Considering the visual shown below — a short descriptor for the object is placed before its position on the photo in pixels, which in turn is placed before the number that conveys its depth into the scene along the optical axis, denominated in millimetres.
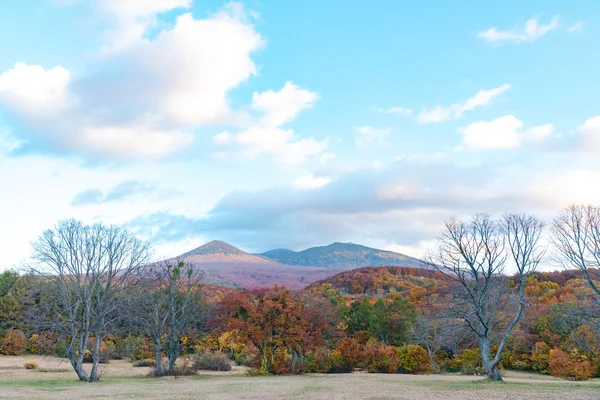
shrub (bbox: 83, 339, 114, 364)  45531
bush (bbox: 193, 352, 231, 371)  37281
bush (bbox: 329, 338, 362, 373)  35906
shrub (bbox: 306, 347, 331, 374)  35375
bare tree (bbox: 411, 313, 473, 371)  39156
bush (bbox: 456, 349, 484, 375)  36688
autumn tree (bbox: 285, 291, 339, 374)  31094
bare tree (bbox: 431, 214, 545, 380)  25781
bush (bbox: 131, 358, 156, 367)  42762
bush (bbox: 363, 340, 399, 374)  35750
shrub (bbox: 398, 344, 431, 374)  36062
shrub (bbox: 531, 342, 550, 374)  36656
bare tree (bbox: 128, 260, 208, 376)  32156
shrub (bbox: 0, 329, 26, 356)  48000
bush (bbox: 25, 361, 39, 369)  38906
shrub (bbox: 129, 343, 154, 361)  42991
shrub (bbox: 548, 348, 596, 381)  31000
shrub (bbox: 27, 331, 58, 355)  49438
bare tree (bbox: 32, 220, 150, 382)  27812
